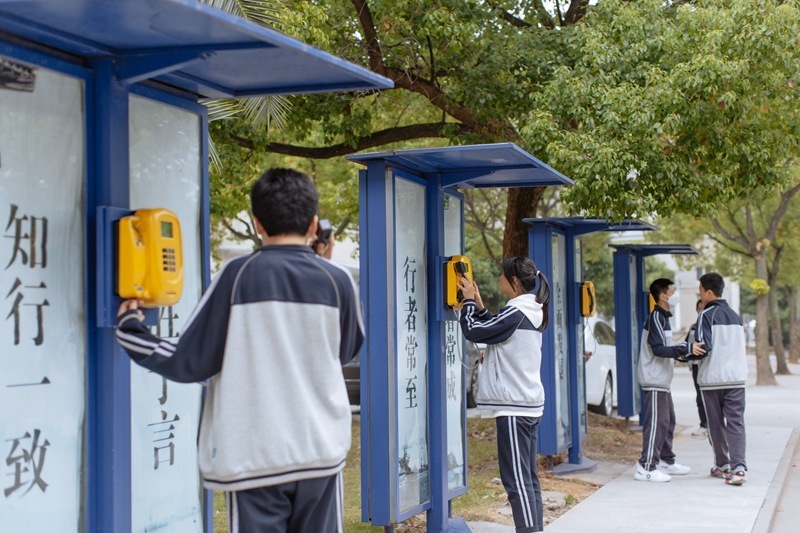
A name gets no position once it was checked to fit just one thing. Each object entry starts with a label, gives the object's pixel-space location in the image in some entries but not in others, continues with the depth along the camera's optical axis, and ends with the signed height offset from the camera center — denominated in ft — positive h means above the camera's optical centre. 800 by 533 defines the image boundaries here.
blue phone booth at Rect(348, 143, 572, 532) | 19.99 -0.63
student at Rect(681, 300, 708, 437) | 31.37 -4.08
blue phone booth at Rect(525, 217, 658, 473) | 30.76 -1.27
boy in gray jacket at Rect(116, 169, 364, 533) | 10.40 -0.67
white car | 48.73 -3.69
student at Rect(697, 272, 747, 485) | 29.53 -2.42
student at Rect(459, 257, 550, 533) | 20.16 -1.70
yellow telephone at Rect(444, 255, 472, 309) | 21.72 +0.50
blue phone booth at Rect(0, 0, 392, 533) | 11.38 +1.12
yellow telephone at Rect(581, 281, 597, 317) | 33.76 -0.12
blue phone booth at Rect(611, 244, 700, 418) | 40.96 -0.49
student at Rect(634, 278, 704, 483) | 30.17 -2.81
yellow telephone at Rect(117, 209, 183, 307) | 12.11 +0.52
